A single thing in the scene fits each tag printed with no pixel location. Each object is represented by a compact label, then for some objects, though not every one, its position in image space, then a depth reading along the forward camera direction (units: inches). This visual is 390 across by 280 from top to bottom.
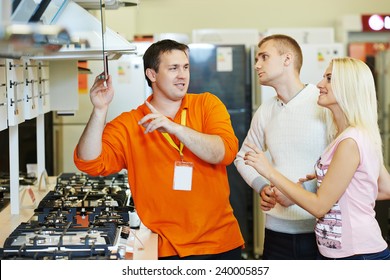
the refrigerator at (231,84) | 210.5
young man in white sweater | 111.3
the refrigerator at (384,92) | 239.3
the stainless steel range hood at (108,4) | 121.3
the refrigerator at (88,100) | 202.8
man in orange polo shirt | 103.0
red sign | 241.1
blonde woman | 89.8
